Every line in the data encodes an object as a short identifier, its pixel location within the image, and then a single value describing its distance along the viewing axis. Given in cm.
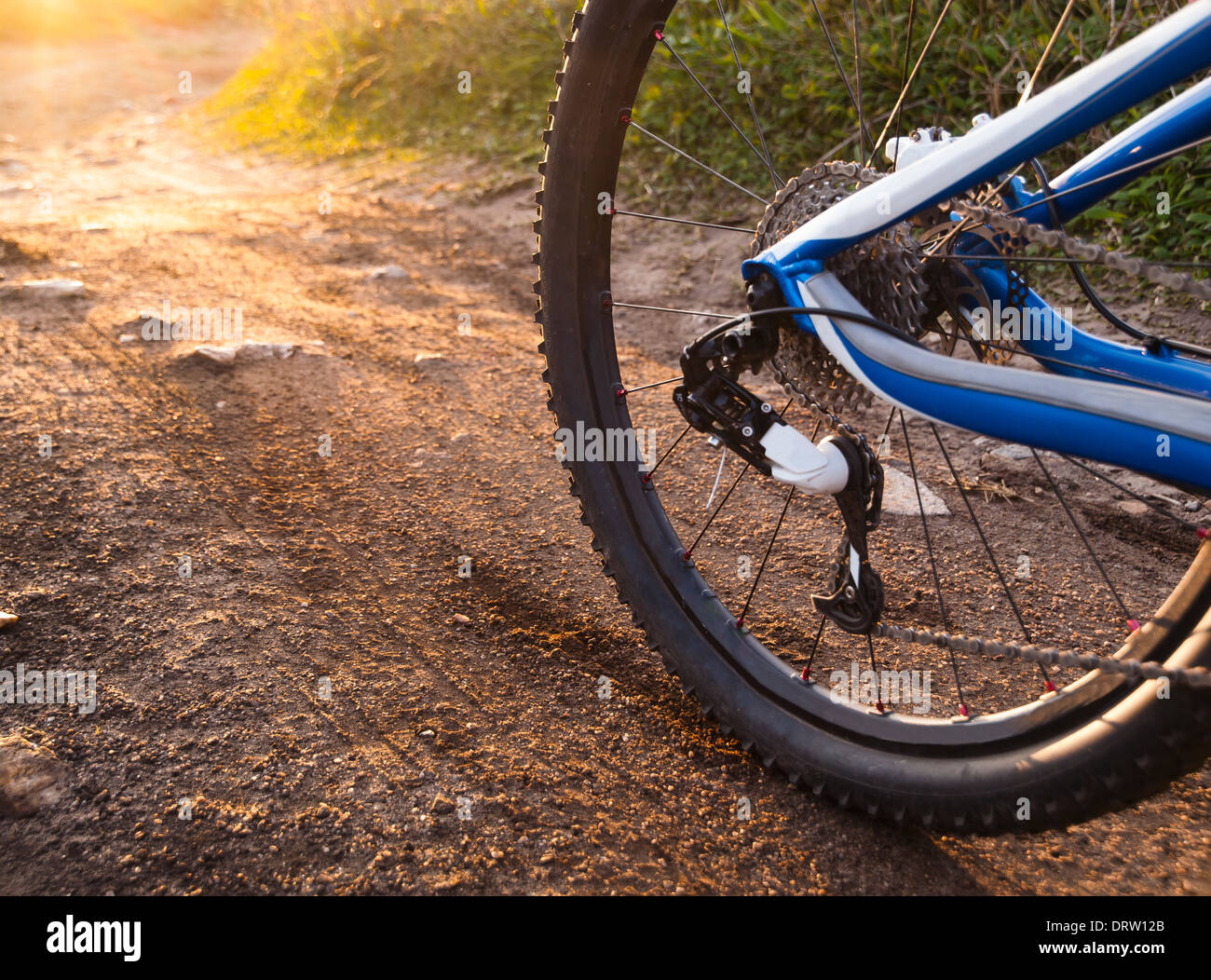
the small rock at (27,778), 159
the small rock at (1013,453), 288
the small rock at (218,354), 333
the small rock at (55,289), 377
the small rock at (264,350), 343
